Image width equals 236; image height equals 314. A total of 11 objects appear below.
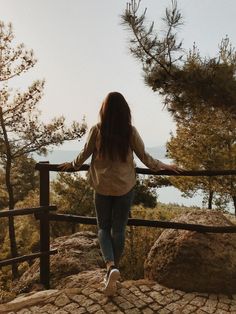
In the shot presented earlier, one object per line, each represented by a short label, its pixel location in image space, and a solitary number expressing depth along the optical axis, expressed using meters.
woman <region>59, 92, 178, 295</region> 3.69
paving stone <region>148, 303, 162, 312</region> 3.79
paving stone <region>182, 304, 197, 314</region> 3.78
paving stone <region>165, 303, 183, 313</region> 3.80
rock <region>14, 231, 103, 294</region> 5.74
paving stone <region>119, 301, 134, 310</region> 3.75
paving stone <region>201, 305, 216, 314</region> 3.80
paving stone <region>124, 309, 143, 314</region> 3.68
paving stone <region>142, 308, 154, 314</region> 3.72
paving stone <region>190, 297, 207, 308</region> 3.95
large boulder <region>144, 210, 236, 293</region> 4.24
